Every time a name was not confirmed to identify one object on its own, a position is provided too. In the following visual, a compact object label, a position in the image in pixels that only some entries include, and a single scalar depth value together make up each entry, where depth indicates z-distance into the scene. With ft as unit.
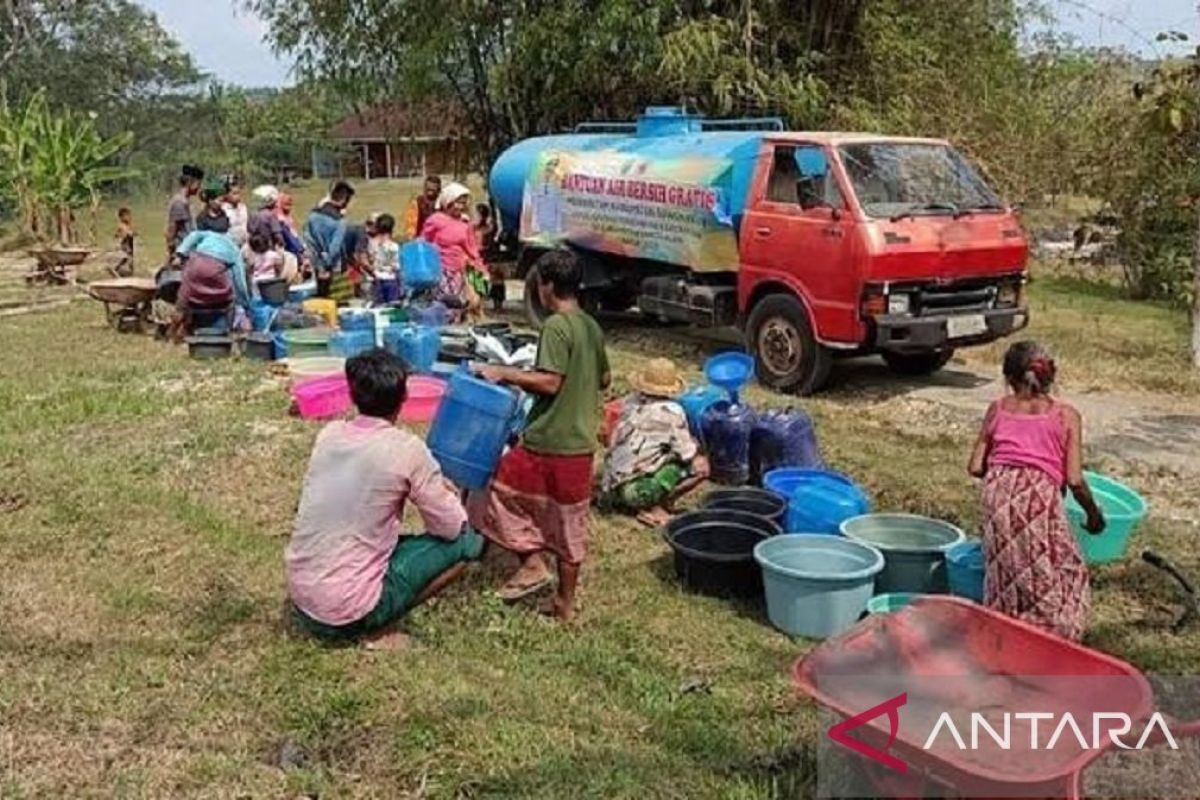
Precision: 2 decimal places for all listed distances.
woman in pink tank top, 13.96
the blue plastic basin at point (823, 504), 18.39
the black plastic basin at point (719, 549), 17.20
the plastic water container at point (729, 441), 22.08
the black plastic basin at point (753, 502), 18.92
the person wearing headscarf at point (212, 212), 37.23
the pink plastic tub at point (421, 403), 26.32
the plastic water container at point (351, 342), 31.55
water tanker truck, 28.53
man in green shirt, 15.94
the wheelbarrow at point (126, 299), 38.70
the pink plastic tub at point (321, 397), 27.12
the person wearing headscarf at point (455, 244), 36.04
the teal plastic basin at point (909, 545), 16.74
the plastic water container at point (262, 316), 35.70
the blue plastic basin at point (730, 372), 22.24
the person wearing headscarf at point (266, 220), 39.34
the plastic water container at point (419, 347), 29.89
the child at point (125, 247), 53.21
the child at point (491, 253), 43.91
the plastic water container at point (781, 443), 21.76
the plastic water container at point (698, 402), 22.66
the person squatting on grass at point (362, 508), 14.58
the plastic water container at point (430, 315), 33.60
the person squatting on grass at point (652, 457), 20.47
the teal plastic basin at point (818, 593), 15.52
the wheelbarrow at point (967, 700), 8.01
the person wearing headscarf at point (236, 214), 41.73
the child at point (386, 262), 37.83
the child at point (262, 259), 38.24
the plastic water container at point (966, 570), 15.96
